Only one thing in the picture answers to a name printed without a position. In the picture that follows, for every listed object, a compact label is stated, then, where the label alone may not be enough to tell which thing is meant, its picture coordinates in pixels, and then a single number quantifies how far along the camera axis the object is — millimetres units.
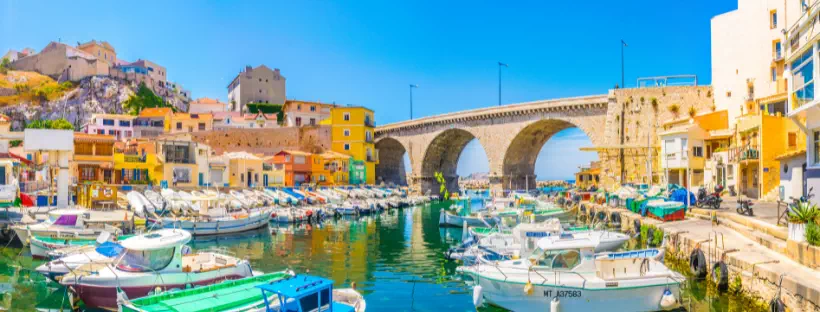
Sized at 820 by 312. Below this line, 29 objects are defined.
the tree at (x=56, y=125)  55247
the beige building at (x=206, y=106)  82500
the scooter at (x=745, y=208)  18688
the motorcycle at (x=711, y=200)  22750
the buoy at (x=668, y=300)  11562
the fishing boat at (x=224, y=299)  9523
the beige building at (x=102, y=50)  90188
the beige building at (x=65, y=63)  81500
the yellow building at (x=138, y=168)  39719
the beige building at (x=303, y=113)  72688
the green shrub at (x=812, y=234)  10977
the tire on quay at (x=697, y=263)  14719
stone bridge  45500
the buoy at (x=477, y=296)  12125
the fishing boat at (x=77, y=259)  13562
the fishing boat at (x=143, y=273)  12312
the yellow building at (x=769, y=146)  24797
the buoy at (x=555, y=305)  11062
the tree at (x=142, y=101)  78875
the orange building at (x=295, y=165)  51938
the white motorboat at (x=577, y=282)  11445
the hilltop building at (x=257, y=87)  82812
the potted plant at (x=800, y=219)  11445
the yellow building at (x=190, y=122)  69000
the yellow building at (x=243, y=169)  45781
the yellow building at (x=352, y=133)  63906
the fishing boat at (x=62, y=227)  20016
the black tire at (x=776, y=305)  10109
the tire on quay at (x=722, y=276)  13219
